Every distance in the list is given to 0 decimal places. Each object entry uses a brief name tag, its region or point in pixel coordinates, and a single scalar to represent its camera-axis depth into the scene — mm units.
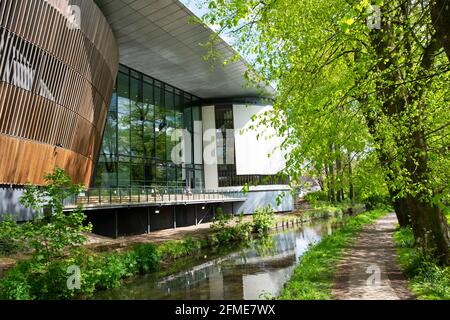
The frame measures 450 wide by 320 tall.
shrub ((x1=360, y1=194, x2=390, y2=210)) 32453
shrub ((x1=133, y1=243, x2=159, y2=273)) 15000
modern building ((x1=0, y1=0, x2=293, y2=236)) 14742
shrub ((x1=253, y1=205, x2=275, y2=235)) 27578
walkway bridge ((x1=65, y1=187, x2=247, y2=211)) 18797
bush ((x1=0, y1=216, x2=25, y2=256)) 12766
